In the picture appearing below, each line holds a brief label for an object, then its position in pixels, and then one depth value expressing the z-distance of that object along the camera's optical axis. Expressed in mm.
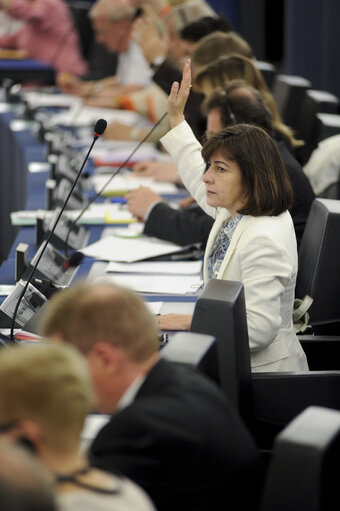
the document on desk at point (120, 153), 9531
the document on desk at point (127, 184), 8433
